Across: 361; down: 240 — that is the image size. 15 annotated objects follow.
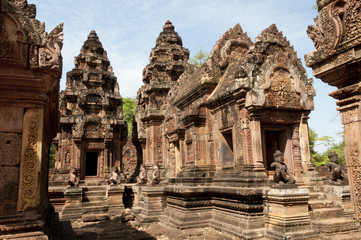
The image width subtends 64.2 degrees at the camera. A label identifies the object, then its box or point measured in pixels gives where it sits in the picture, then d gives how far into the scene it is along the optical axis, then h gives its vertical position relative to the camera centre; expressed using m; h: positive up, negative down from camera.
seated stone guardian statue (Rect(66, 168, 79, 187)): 12.50 -0.43
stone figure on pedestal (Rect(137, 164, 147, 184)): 12.30 -0.40
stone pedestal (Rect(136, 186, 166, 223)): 10.24 -1.28
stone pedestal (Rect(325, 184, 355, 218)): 7.82 -0.94
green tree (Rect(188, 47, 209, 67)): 32.84 +12.35
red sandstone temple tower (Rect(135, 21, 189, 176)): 15.62 +4.46
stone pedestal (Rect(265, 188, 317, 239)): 6.57 -1.17
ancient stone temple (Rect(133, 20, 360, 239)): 7.03 +0.29
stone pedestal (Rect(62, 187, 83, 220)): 11.66 -1.42
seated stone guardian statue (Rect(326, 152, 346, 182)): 8.46 -0.25
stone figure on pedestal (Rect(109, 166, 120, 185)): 13.35 -0.40
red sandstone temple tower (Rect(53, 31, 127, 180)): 16.05 +2.94
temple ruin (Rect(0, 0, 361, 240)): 3.40 +0.83
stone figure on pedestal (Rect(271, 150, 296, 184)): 6.91 -0.17
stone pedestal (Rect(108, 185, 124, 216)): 12.91 -1.30
